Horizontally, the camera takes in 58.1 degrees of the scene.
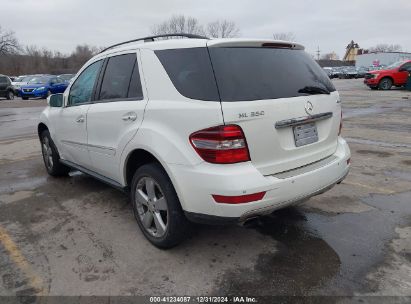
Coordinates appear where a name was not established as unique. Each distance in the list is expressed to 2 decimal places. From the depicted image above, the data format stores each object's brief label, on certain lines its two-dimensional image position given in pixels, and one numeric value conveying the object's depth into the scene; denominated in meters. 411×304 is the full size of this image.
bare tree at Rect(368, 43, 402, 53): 122.50
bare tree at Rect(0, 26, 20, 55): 74.06
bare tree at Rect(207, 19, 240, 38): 72.10
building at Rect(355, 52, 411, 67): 55.06
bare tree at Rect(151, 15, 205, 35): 69.31
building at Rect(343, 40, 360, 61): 95.81
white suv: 2.72
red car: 23.16
